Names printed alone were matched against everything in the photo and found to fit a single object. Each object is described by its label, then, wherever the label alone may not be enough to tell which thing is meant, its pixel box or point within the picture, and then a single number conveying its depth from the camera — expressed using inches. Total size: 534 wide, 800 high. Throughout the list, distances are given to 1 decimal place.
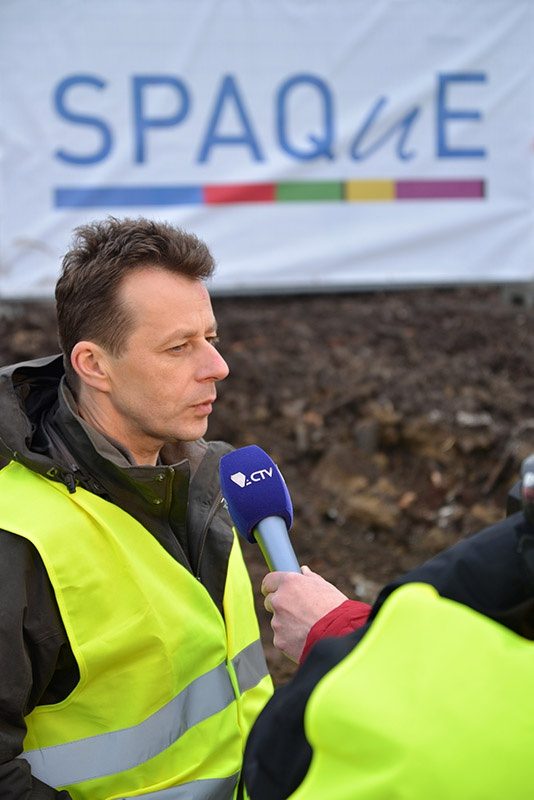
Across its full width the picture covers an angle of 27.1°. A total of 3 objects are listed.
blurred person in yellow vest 50.6
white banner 280.1
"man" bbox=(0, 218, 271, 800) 87.4
